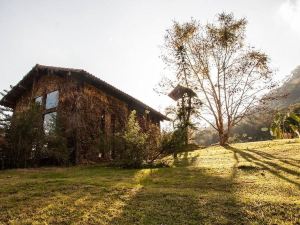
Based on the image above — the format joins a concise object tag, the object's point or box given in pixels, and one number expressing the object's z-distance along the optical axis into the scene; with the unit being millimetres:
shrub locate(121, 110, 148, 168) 7298
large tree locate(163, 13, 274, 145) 13430
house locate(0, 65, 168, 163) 10354
